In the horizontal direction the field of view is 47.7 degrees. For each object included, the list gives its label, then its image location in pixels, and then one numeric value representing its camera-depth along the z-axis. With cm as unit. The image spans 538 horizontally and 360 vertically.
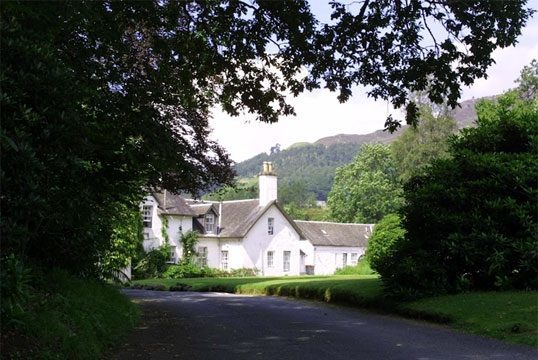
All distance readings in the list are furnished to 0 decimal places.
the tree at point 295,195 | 13432
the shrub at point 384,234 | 3130
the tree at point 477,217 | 1392
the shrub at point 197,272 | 4581
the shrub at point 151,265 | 4534
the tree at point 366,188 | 7150
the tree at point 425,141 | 5350
